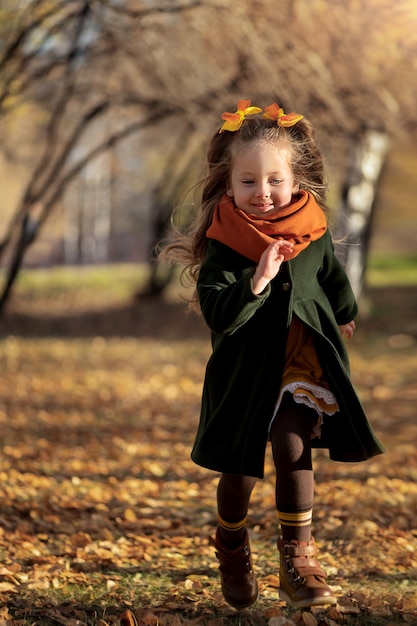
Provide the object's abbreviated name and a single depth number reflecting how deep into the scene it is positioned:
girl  6.40
